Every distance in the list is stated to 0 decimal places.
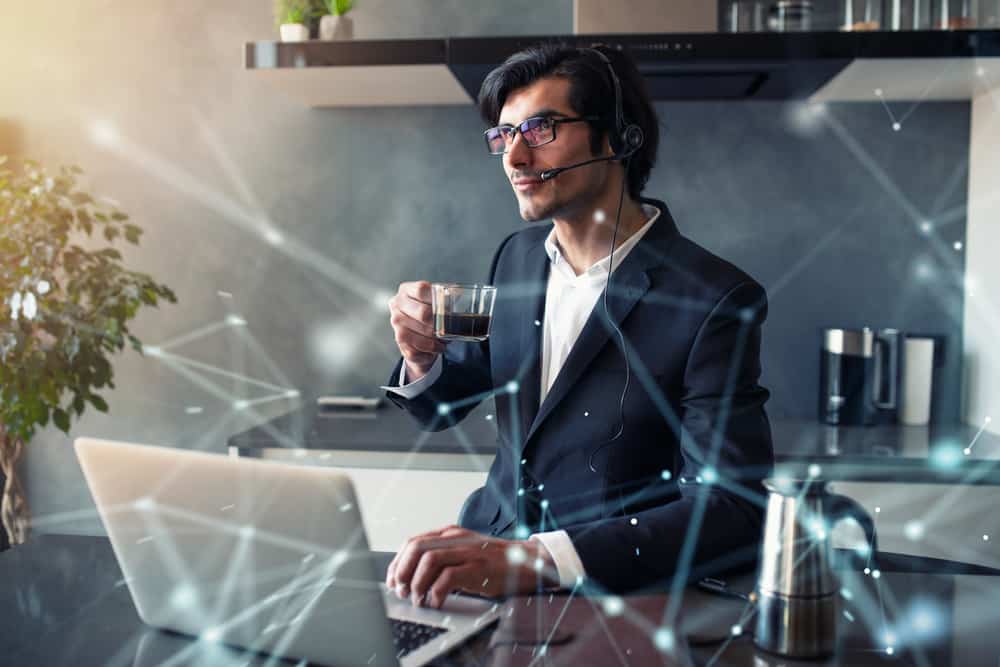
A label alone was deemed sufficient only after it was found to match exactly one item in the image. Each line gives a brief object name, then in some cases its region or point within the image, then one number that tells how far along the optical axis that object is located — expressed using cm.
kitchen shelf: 222
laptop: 87
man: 146
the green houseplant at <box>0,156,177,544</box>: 248
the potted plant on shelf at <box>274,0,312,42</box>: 249
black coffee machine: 261
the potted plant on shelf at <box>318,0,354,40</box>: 251
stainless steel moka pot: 100
